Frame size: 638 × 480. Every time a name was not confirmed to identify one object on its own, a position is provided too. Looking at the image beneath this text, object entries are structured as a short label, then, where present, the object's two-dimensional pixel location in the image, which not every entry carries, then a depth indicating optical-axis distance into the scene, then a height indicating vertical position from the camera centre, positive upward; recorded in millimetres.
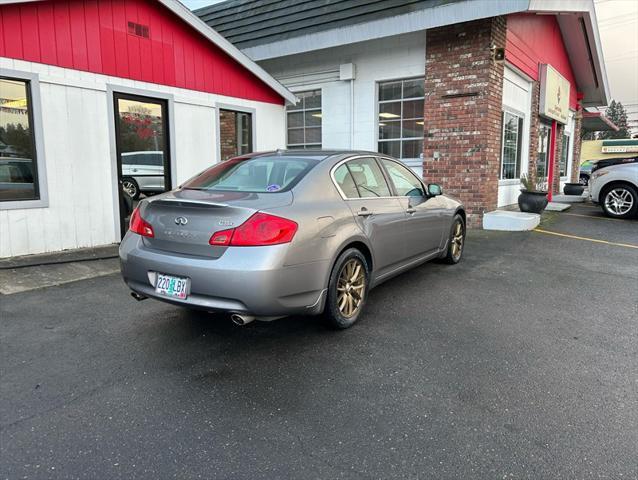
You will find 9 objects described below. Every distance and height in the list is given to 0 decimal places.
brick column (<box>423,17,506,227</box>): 8938 +1104
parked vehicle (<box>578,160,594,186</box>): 27028 -253
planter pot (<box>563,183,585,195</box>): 15828 -710
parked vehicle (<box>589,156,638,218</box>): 10344 -484
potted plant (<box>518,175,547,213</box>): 10406 -701
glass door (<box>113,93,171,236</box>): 7359 +487
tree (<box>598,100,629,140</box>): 89438 +10727
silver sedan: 3180 -515
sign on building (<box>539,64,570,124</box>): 12039 +2002
